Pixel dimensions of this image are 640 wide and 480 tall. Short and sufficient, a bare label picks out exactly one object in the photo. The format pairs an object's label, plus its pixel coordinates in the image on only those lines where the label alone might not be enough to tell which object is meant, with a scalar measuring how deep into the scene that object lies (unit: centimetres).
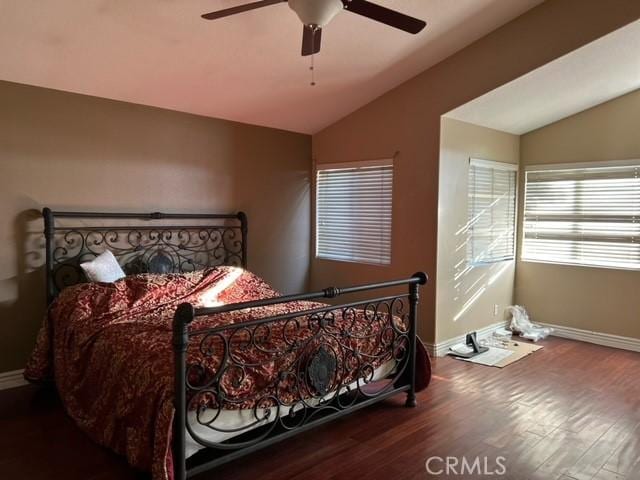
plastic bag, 534
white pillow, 368
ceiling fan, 247
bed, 228
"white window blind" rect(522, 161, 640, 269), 498
